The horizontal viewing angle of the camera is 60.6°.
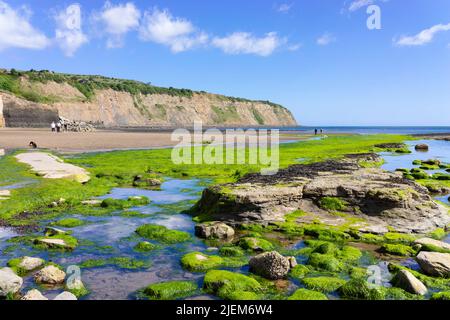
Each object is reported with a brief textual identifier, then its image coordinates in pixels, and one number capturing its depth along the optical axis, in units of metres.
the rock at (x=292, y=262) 10.99
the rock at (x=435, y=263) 10.60
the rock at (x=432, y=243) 12.44
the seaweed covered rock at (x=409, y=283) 9.61
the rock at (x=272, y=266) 10.41
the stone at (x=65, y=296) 8.37
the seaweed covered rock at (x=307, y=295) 9.06
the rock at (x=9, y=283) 8.84
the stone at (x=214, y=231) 14.09
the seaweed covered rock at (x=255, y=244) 12.73
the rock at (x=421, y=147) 59.94
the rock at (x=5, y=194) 18.01
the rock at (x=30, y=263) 10.50
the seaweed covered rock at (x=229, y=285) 9.38
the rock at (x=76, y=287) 9.27
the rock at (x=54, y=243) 12.37
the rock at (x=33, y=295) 8.26
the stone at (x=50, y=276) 9.73
